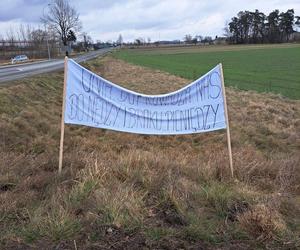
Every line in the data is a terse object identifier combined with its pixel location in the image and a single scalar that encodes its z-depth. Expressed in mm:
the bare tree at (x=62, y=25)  71677
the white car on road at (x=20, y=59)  43365
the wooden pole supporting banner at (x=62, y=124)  3362
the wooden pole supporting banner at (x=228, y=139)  3421
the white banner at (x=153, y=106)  3707
